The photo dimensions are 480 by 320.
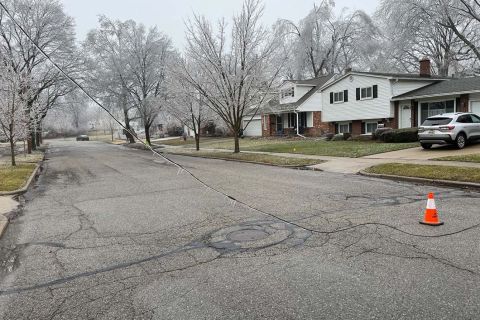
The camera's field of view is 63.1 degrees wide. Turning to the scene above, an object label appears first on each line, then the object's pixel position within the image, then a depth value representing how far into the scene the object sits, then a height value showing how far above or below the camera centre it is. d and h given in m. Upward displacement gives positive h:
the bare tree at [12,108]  20.56 +1.84
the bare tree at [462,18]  30.62 +9.27
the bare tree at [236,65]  23.83 +4.31
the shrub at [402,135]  23.00 -0.34
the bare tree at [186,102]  28.45 +2.72
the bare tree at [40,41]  33.50 +9.12
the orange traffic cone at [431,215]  6.30 -1.41
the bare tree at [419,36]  33.84 +8.94
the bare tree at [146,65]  41.34 +7.75
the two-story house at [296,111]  38.41 +2.22
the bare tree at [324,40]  49.31 +12.06
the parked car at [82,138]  83.37 +0.44
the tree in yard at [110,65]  40.75 +7.75
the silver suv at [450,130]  17.72 -0.09
